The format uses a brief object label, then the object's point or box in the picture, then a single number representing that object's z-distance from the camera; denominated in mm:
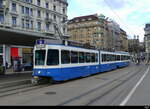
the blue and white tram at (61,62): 8248
